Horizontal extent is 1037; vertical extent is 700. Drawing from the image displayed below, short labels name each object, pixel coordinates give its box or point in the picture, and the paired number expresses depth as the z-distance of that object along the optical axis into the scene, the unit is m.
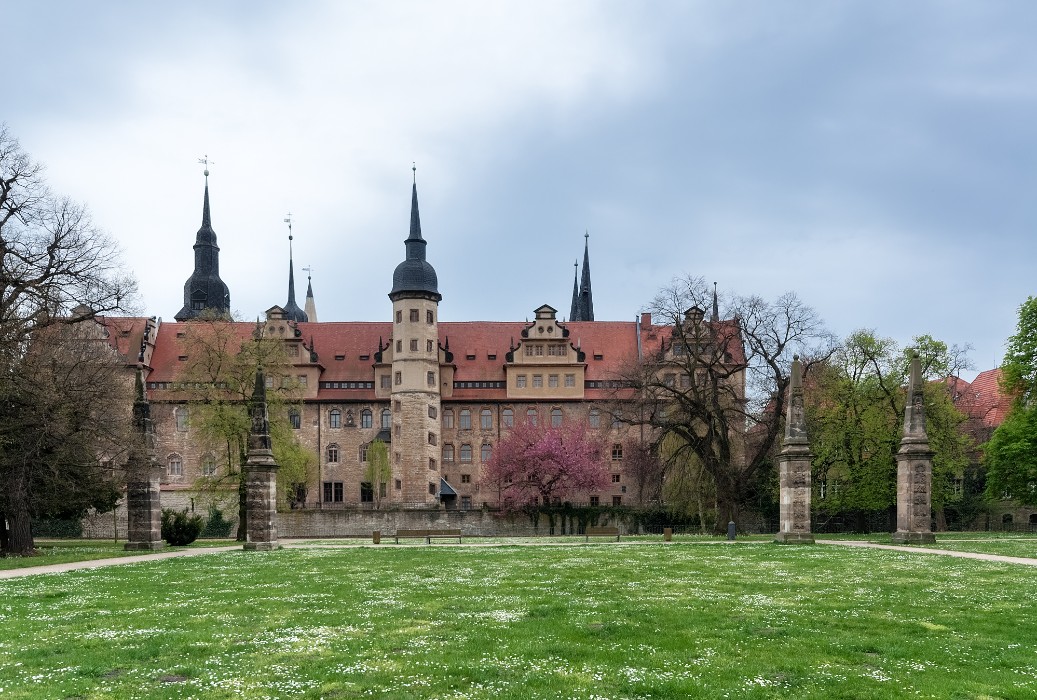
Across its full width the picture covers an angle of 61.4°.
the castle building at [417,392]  69.62
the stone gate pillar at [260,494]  29.75
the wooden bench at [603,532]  37.58
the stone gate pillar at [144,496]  32.06
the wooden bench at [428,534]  37.88
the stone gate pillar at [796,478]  30.20
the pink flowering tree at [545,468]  62.44
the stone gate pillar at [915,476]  29.28
